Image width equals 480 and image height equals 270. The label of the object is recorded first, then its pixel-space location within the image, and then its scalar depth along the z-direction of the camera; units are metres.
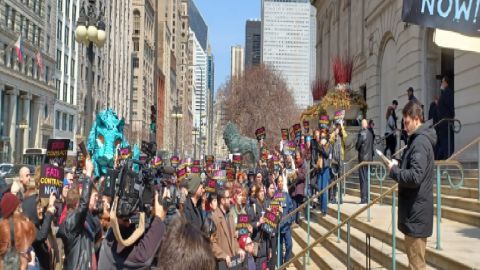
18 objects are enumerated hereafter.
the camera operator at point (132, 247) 4.54
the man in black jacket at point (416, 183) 4.73
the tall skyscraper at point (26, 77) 45.78
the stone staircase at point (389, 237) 6.47
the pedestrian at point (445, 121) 12.78
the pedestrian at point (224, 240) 6.34
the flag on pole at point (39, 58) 44.78
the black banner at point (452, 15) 5.09
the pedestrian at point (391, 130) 16.74
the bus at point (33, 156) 40.42
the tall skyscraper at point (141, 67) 97.69
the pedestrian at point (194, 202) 6.95
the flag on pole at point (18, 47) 38.38
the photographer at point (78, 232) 5.79
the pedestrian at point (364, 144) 13.11
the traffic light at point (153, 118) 19.85
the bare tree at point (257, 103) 54.66
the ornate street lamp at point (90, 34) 12.37
